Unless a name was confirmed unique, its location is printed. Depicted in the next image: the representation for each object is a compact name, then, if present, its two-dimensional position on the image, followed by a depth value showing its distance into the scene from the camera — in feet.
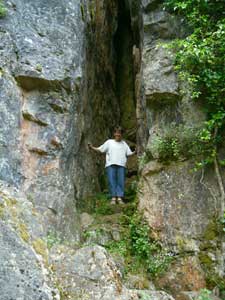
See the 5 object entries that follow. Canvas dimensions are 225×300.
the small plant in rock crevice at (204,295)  16.73
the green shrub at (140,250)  23.24
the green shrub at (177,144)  25.55
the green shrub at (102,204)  29.88
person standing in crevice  30.76
